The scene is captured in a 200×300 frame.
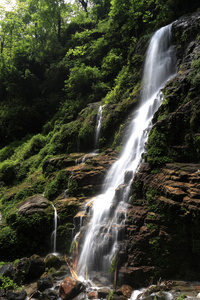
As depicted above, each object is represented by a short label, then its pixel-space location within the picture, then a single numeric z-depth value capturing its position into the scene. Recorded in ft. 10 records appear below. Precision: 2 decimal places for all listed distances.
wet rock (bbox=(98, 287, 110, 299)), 16.51
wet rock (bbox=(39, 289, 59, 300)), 17.43
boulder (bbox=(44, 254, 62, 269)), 22.41
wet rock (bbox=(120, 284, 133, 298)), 16.20
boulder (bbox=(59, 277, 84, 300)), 17.11
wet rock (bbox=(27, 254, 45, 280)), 21.44
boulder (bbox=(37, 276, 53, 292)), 18.98
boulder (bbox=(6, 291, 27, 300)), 17.44
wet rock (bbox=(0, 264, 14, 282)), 20.98
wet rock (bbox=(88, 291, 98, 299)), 16.66
